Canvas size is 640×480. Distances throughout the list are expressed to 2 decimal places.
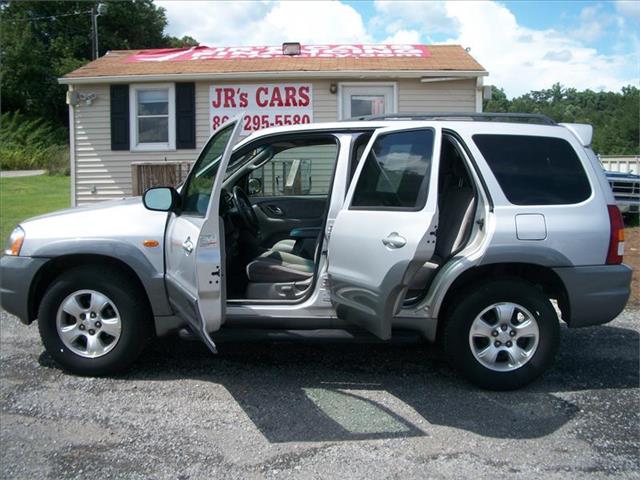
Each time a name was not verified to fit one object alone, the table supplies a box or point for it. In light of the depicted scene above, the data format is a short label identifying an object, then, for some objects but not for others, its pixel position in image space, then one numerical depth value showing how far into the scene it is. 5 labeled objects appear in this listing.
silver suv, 4.12
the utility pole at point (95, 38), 35.34
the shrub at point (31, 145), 28.45
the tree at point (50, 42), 39.03
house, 12.55
